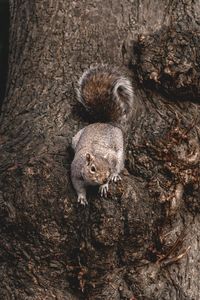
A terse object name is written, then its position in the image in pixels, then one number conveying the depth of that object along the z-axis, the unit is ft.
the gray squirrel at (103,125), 18.58
